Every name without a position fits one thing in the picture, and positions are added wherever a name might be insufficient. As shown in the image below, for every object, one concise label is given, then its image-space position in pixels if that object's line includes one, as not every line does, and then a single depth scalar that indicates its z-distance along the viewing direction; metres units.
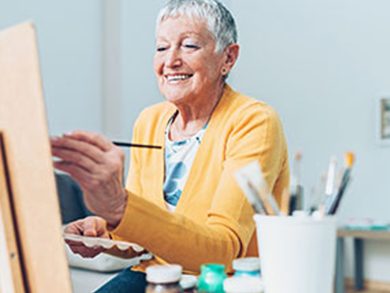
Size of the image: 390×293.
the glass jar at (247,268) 0.58
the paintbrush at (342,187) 0.52
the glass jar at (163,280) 0.51
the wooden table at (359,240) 3.13
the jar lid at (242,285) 0.52
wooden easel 0.49
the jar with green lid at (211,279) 0.54
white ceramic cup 0.51
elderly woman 0.73
